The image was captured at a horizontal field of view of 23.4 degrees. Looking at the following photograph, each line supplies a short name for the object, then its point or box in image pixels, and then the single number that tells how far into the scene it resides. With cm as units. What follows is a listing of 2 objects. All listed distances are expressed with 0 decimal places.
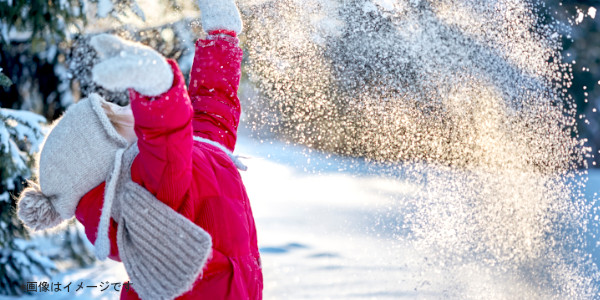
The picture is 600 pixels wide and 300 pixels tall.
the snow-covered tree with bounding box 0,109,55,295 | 392
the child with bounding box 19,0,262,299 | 272
